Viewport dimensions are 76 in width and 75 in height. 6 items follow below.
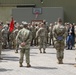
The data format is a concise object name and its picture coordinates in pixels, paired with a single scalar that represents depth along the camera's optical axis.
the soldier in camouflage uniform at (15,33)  23.72
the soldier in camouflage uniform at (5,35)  27.28
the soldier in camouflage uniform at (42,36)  23.55
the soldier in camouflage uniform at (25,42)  16.31
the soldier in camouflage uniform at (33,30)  30.01
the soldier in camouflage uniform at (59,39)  17.59
